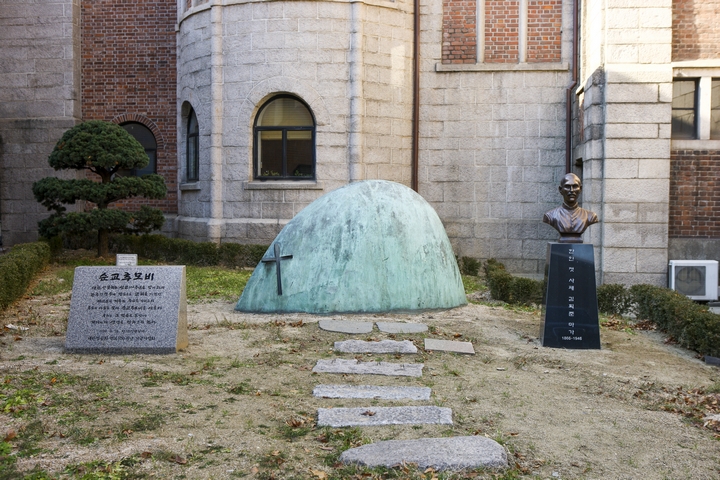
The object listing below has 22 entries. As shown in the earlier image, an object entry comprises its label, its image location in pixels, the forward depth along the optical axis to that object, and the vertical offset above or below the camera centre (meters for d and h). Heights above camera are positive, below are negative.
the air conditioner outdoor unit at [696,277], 12.80 -1.10
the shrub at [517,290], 11.05 -1.15
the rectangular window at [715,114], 13.12 +1.74
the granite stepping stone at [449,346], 7.50 -1.36
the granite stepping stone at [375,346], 7.36 -1.35
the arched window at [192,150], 17.00 +1.39
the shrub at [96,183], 14.73 +0.55
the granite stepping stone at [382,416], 5.01 -1.40
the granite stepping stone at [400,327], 8.27 -1.30
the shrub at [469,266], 15.09 -1.10
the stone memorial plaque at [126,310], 6.97 -0.93
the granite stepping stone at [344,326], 8.18 -1.27
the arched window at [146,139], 18.17 +1.74
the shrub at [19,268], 9.44 -0.85
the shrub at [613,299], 10.66 -1.23
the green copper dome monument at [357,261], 9.15 -0.61
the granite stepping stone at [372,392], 5.73 -1.40
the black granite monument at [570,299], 8.03 -0.93
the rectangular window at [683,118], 13.28 +1.68
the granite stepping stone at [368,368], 6.51 -1.39
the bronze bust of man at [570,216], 8.13 -0.04
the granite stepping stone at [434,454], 4.21 -1.40
